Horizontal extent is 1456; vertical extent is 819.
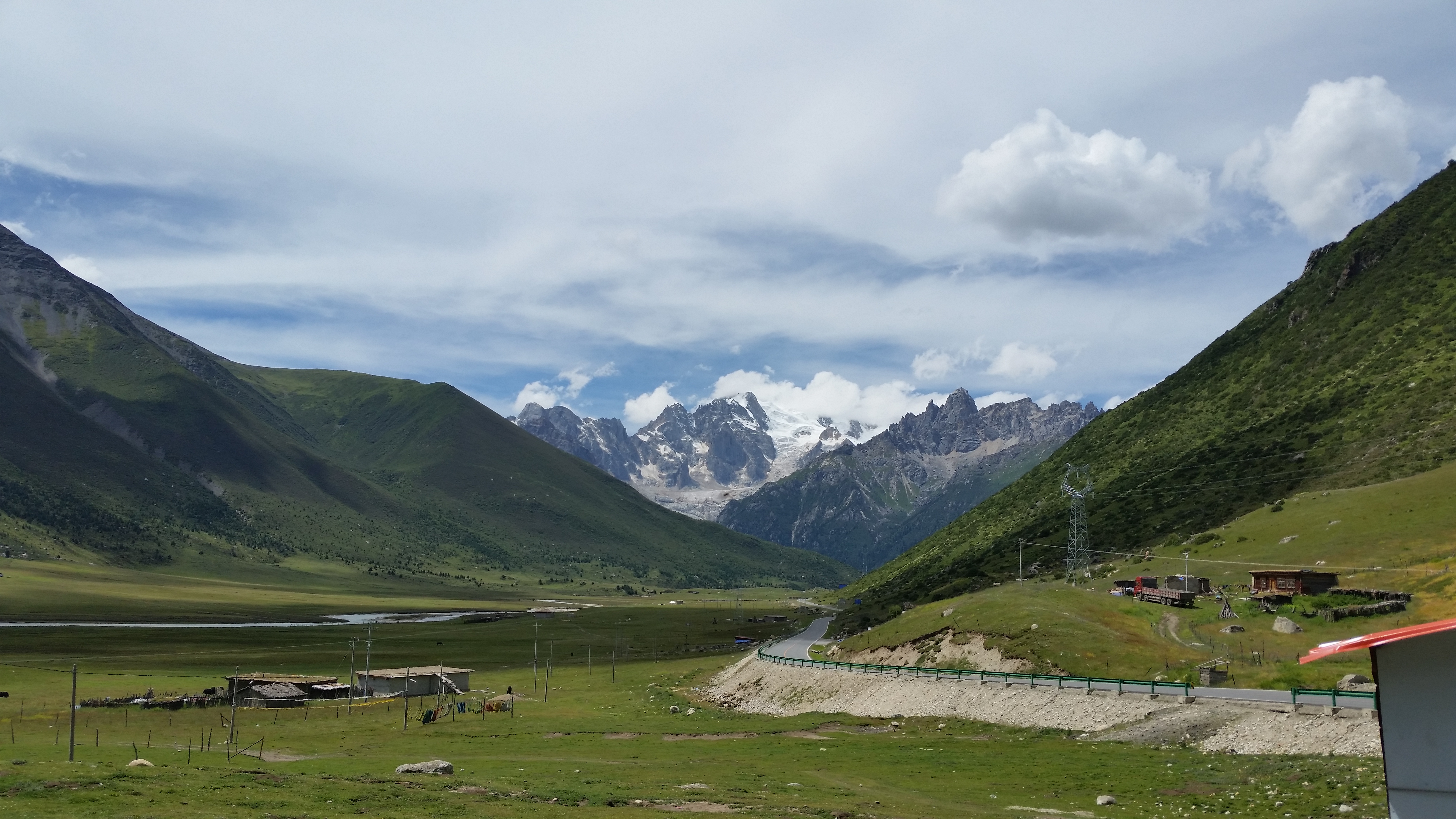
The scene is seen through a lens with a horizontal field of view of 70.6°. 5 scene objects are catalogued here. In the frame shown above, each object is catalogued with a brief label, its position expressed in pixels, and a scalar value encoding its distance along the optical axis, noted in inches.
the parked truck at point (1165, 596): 3983.8
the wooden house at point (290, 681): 4377.5
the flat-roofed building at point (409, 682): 4670.3
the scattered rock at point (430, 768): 2021.4
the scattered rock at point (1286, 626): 3412.9
